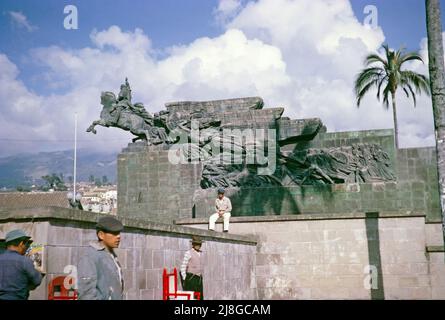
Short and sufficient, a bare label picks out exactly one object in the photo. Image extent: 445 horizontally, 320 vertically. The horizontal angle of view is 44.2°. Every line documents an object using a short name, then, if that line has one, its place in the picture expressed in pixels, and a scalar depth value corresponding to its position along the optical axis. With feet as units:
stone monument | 59.21
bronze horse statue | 67.97
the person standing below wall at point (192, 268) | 29.32
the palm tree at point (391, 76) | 80.38
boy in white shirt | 46.47
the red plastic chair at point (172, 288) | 24.75
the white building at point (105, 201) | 269.93
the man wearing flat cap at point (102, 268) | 14.62
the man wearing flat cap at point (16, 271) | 14.94
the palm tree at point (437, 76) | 31.81
